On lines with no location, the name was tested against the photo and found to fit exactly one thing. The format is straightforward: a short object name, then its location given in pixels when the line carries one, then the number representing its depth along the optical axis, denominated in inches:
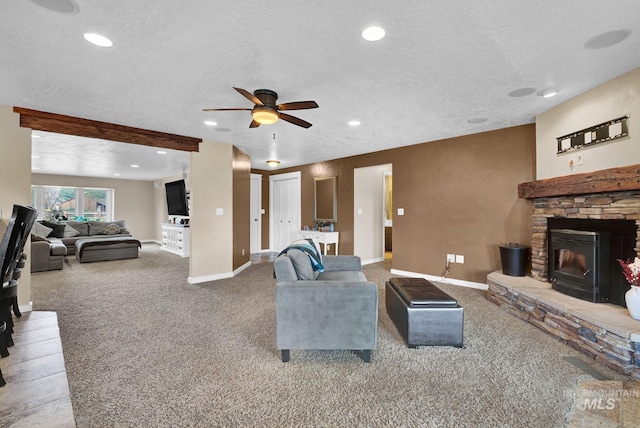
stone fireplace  99.8
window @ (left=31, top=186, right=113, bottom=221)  354.9
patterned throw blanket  116.6
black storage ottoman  98.0
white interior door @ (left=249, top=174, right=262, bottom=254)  306.7
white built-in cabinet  296.4
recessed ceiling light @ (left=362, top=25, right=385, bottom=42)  75.6
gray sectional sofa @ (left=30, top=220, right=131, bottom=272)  220.2
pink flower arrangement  90.4
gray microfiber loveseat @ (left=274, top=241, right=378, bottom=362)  88.4
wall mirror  256.2
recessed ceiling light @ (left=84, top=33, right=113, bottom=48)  78.7
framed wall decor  104.5
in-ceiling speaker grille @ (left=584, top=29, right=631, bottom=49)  78.7
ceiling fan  105.0
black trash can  143.3
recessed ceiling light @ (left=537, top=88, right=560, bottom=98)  114.2
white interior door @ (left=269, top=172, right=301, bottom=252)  297.3
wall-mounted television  316.8
